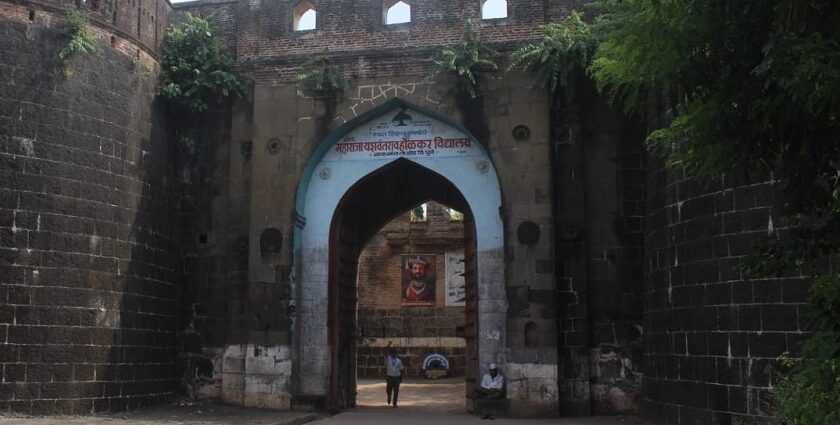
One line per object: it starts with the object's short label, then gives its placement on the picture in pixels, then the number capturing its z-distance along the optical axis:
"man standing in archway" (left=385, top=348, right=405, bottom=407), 15.84
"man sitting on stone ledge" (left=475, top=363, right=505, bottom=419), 12.60
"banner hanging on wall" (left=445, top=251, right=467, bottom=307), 24.67
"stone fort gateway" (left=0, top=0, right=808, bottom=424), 11.17
